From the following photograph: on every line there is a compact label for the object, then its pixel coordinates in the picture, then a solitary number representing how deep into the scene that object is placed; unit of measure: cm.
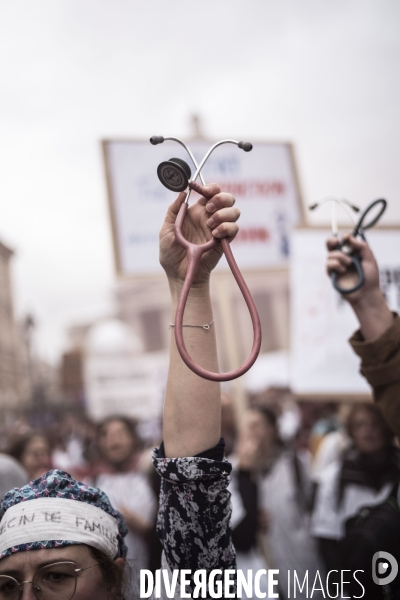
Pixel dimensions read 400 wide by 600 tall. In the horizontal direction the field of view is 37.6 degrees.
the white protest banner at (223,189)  340
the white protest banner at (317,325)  260
